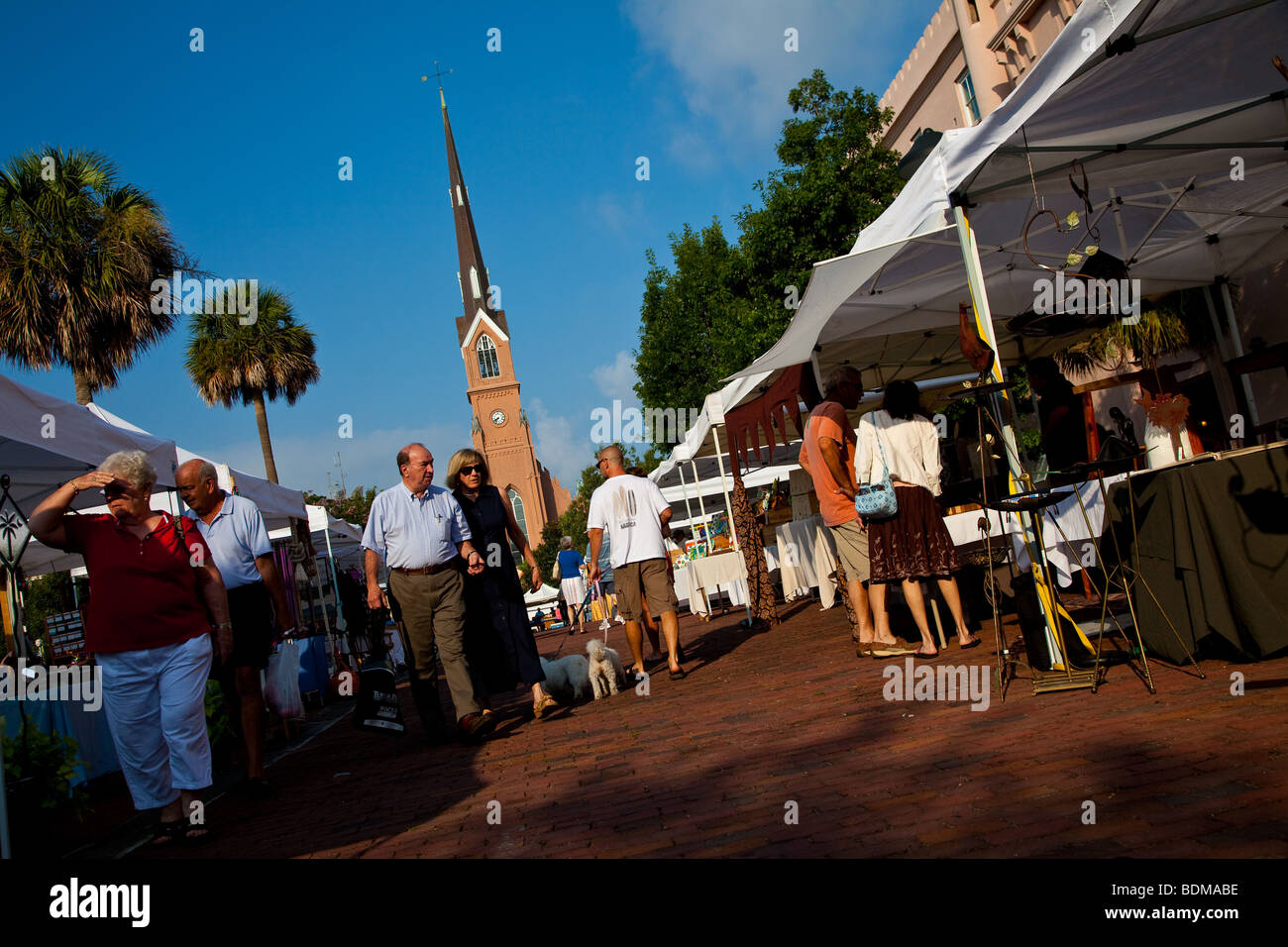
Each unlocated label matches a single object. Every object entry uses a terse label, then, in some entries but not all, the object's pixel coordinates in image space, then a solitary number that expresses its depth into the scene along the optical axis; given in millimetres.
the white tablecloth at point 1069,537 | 7699
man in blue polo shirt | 6004
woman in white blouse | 6934
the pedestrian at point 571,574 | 22109
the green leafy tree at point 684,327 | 34219
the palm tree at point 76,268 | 17797
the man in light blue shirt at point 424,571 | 6785
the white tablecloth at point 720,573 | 14453
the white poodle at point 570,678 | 8297
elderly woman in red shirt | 4758
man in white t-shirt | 8297
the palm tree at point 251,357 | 28141
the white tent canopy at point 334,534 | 15945
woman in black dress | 7523
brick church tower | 75750
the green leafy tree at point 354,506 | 55031
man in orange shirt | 7344
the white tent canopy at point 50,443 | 5547
